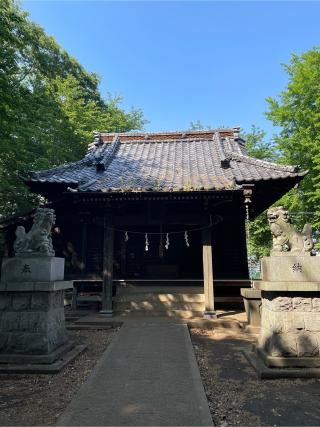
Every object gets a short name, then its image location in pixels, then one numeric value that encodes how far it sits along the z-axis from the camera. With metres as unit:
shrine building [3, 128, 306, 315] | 10.81
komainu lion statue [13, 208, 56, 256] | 6.60
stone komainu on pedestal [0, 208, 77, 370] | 6.07
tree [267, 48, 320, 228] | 15.94
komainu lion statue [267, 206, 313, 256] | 6.07
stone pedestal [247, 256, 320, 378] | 5.53
